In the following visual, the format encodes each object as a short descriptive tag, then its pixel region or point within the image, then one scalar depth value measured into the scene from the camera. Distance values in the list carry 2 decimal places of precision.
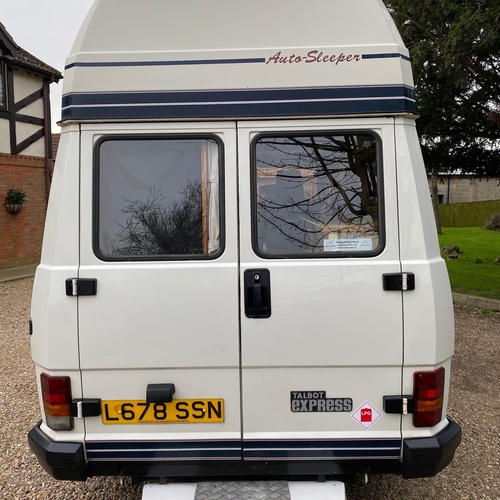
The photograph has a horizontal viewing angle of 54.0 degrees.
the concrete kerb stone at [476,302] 8.20
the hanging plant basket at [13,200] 12.24
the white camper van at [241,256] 2.46
